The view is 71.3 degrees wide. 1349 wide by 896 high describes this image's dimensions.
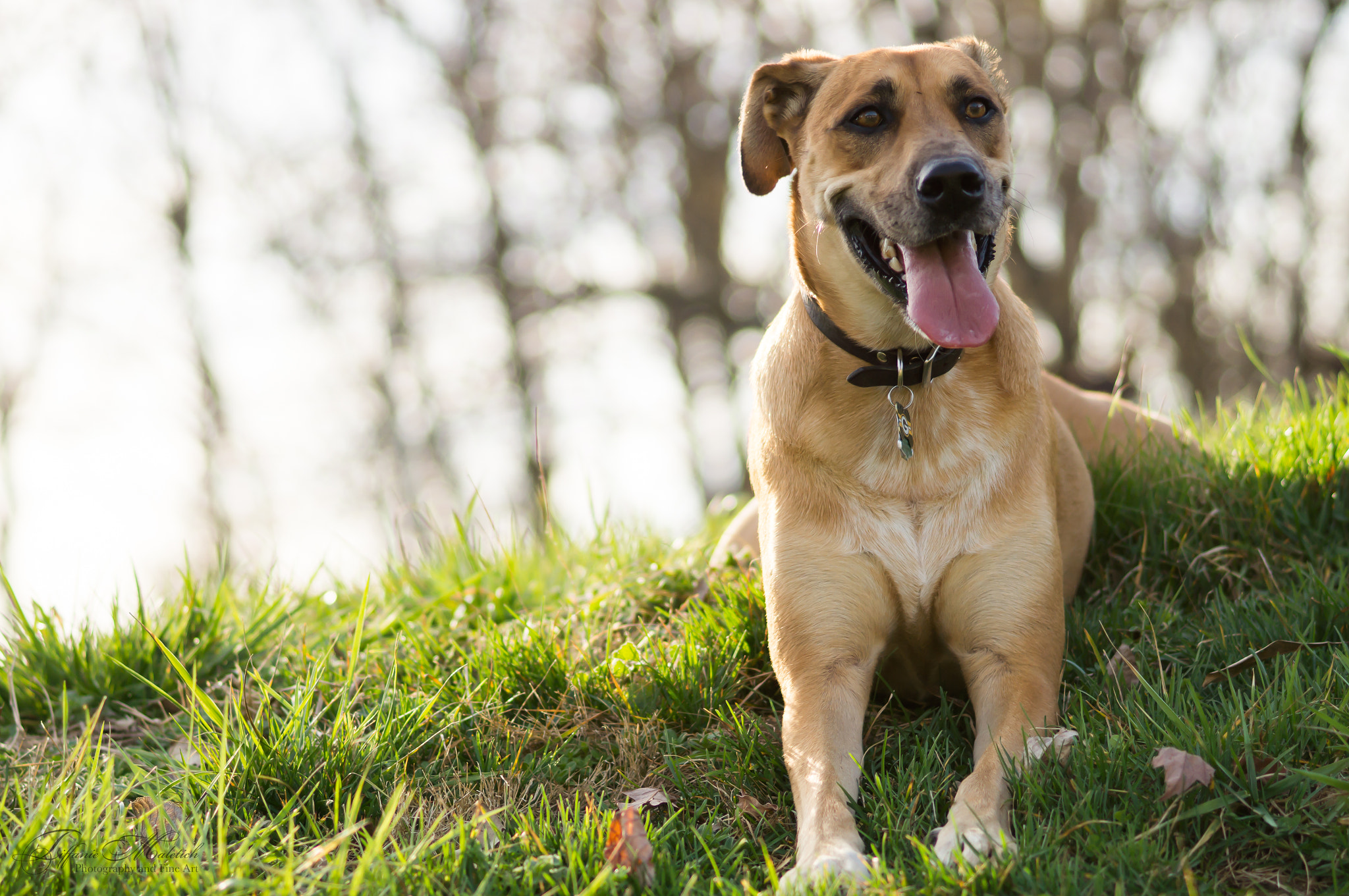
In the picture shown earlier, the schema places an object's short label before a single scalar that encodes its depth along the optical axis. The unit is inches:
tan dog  107.4
